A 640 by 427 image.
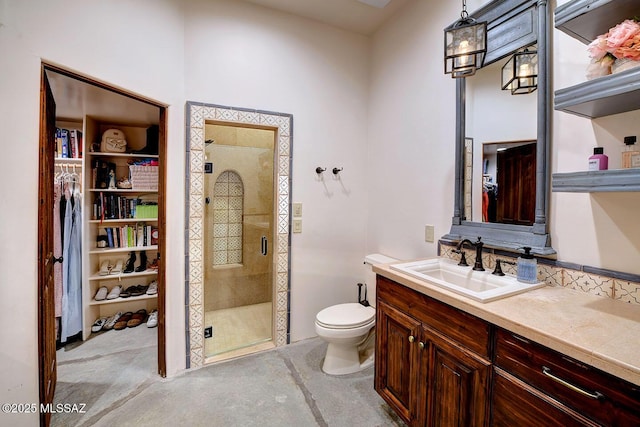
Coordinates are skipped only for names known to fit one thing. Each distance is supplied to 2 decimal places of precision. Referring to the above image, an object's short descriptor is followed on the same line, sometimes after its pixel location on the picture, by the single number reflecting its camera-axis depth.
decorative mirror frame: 1.41
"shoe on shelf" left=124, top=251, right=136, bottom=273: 3.07
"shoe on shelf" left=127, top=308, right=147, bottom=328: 2.93
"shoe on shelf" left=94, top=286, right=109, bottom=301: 2.87
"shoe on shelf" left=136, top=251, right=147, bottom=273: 3.16
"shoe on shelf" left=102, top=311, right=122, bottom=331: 2.87
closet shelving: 2.83
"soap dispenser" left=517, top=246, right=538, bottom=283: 1.39
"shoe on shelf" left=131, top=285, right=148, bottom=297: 3.06
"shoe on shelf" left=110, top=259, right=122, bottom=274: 2.98
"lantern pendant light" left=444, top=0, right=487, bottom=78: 1.42
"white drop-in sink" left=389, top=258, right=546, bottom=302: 1.24
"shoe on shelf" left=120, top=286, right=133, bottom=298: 3.00
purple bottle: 1.15
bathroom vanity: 0.80
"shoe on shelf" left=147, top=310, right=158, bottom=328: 2.92
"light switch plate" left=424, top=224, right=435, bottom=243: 2.12
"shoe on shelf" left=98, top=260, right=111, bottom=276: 2.94
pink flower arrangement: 0.97
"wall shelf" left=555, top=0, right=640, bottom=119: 0.99
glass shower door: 2.64
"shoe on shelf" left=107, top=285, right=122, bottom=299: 2.94
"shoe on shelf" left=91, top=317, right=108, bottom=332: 2.81
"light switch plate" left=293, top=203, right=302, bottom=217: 2.57
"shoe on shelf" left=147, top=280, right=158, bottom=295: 3.08
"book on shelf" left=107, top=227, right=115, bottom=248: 2.99
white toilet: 2.09
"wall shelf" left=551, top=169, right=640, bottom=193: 0.95
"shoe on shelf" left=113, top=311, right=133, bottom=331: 2.88
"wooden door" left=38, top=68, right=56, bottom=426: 1.41
